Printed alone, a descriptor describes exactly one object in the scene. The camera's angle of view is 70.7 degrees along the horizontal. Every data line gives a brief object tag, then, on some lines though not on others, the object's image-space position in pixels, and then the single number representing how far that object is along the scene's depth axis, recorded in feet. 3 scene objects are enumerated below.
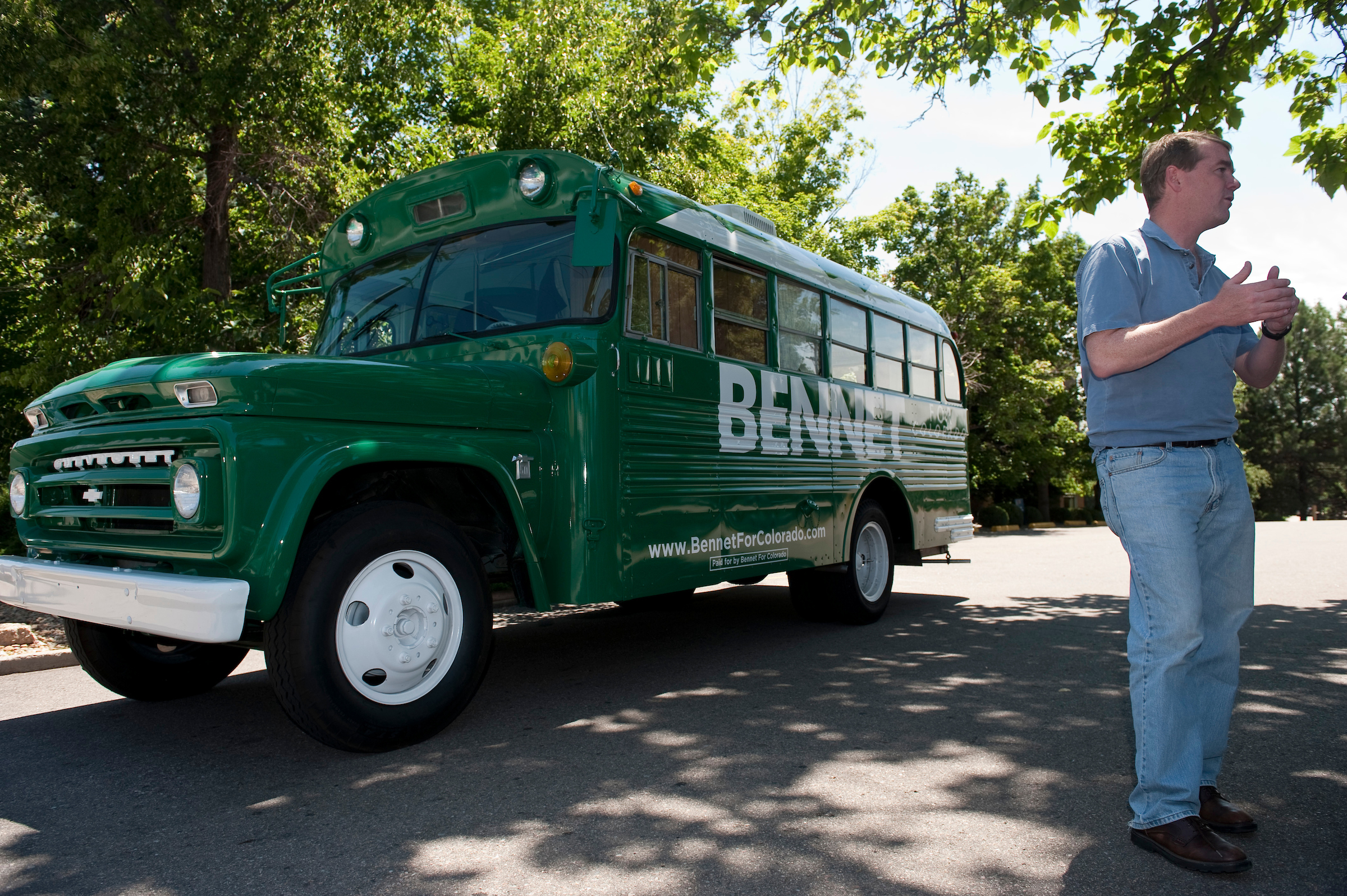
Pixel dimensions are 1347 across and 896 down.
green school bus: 11.79
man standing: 9.27
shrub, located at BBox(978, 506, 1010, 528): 95.30
